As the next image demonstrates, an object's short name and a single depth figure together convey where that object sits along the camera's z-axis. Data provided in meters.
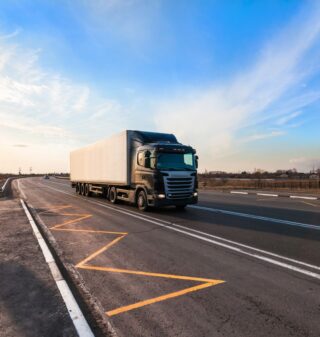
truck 14.16
